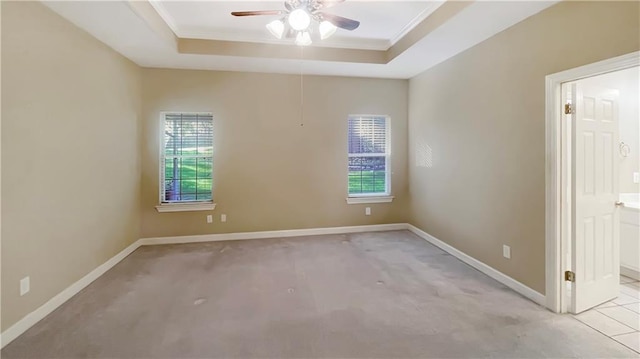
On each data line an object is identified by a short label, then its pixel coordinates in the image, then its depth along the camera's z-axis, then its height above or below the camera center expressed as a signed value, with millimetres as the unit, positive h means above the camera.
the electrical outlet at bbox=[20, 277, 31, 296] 2244 -810
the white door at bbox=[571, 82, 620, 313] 2443 -157
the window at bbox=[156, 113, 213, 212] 4504 +328
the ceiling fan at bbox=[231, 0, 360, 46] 2324 +1334
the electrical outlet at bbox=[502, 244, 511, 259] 2979 -732
